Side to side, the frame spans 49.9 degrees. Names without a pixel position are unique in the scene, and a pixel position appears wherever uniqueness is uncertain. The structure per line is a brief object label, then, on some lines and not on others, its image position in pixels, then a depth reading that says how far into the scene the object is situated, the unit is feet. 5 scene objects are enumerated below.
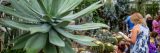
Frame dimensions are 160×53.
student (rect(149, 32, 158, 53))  10.02
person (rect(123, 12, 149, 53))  8.15
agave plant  4.93
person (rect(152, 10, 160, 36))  14.46
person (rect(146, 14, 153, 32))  17.48
